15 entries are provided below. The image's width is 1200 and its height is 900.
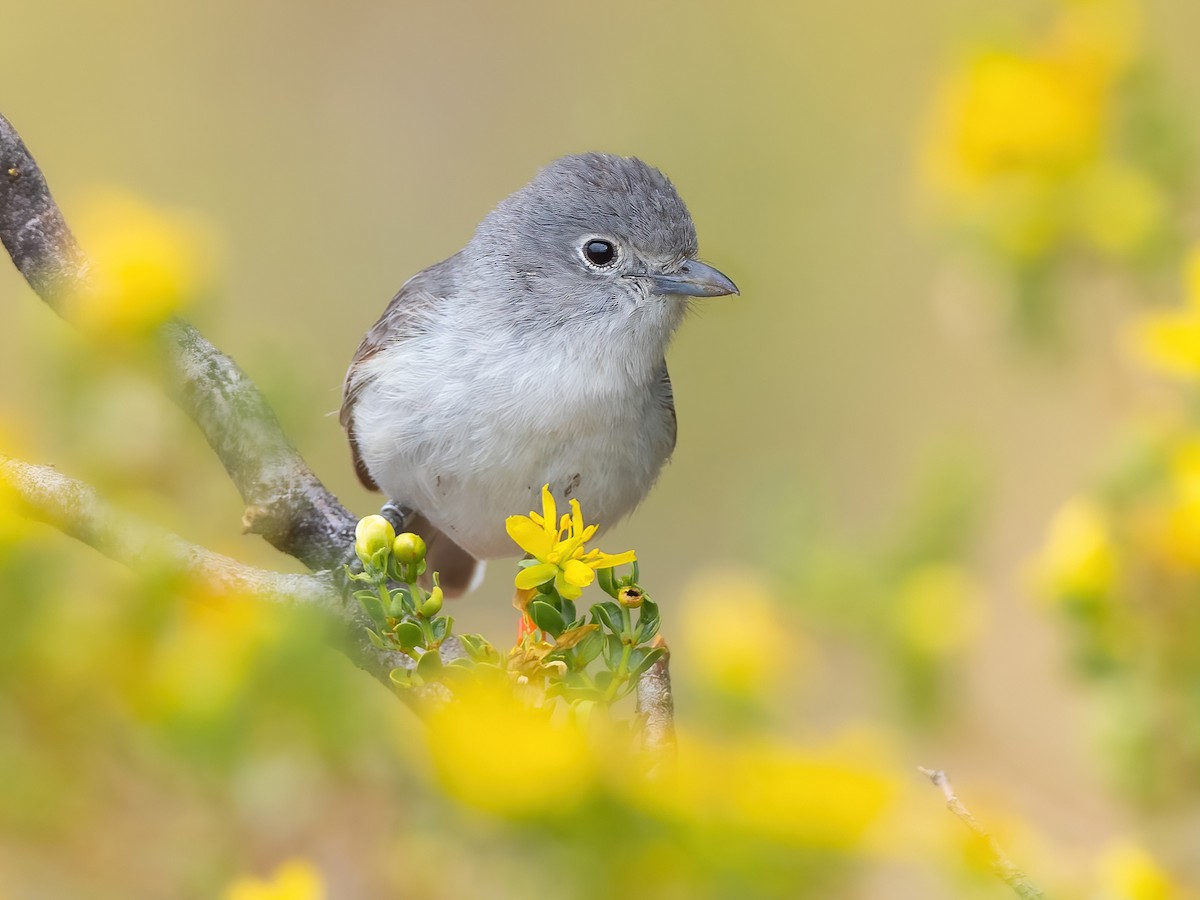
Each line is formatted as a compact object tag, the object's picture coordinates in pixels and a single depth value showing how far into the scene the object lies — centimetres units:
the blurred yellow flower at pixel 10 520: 236
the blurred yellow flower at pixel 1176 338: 285
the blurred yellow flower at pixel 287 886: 226
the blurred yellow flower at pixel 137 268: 285
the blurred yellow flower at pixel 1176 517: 285
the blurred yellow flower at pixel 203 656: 221
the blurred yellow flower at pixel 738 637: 285
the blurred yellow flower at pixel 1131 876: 279
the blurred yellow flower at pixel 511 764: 195
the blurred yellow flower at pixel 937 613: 286
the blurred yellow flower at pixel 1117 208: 287
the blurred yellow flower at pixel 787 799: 196
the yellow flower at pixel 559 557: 283
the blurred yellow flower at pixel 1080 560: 285
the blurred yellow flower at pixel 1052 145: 287
